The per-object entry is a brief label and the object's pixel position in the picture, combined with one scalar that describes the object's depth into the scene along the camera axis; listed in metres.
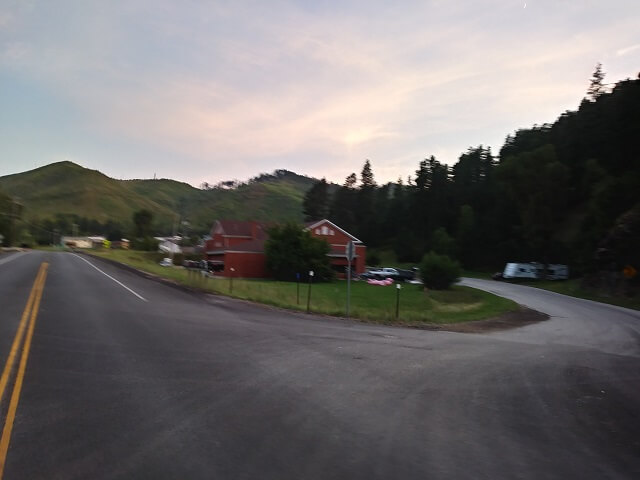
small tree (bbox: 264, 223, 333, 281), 60.41
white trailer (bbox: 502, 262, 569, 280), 72.62
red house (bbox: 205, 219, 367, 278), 63.81
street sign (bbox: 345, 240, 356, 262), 21.60
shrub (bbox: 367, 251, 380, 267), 94.42
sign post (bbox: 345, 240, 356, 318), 21.60
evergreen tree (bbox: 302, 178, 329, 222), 131.38
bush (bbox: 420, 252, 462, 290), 46.78
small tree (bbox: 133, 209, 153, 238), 151.25
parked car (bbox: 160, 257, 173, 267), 78.11
